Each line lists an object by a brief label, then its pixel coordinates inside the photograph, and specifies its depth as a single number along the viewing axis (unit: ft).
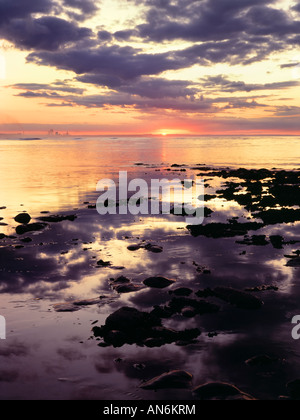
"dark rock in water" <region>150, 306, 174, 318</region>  50.75
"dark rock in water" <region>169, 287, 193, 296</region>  57.72
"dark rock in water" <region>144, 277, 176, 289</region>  60.85
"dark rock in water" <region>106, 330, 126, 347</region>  44.35
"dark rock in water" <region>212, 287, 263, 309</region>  53.52
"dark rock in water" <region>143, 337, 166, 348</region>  43.96
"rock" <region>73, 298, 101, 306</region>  54.13
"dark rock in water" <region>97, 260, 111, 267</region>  70.49
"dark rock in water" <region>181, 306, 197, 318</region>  51.11
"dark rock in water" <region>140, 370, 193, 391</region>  36.70
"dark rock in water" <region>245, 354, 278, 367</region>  40.15
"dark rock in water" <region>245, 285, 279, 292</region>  58.95
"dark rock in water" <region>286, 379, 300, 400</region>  35.35
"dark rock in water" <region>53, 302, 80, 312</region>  52.32
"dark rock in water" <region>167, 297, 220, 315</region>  52.31
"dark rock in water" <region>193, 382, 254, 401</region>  34.95
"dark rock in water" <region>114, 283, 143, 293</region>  58.85
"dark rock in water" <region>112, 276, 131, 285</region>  62.13
